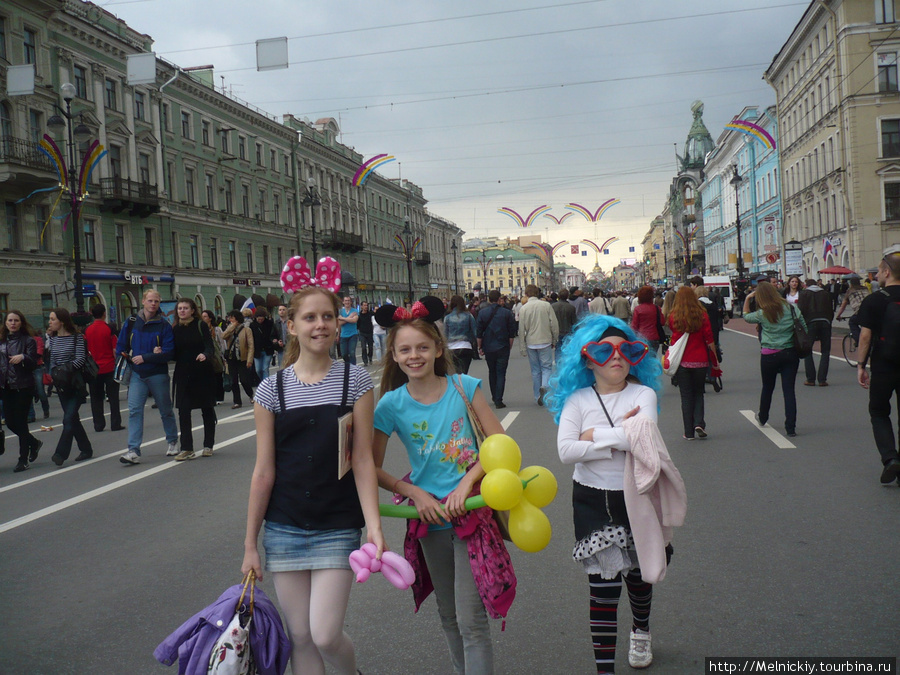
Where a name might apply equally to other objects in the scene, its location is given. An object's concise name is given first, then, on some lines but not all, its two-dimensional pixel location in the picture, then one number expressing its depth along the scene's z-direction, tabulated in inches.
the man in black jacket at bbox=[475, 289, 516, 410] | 523.8
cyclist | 596.5
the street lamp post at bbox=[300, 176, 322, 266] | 1471.5
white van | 1991.9
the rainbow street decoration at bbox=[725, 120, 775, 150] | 1360.7
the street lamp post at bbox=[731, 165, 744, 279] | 2024.7
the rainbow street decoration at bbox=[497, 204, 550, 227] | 1893.5
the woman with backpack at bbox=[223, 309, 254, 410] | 588.4
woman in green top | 359.9
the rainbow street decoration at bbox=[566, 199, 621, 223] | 1818.4
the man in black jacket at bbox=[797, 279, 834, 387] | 538.0
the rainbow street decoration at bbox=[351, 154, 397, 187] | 1400.1
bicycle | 646.5
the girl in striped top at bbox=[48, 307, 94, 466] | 391.2
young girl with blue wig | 132.8
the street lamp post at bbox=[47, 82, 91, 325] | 799.3
